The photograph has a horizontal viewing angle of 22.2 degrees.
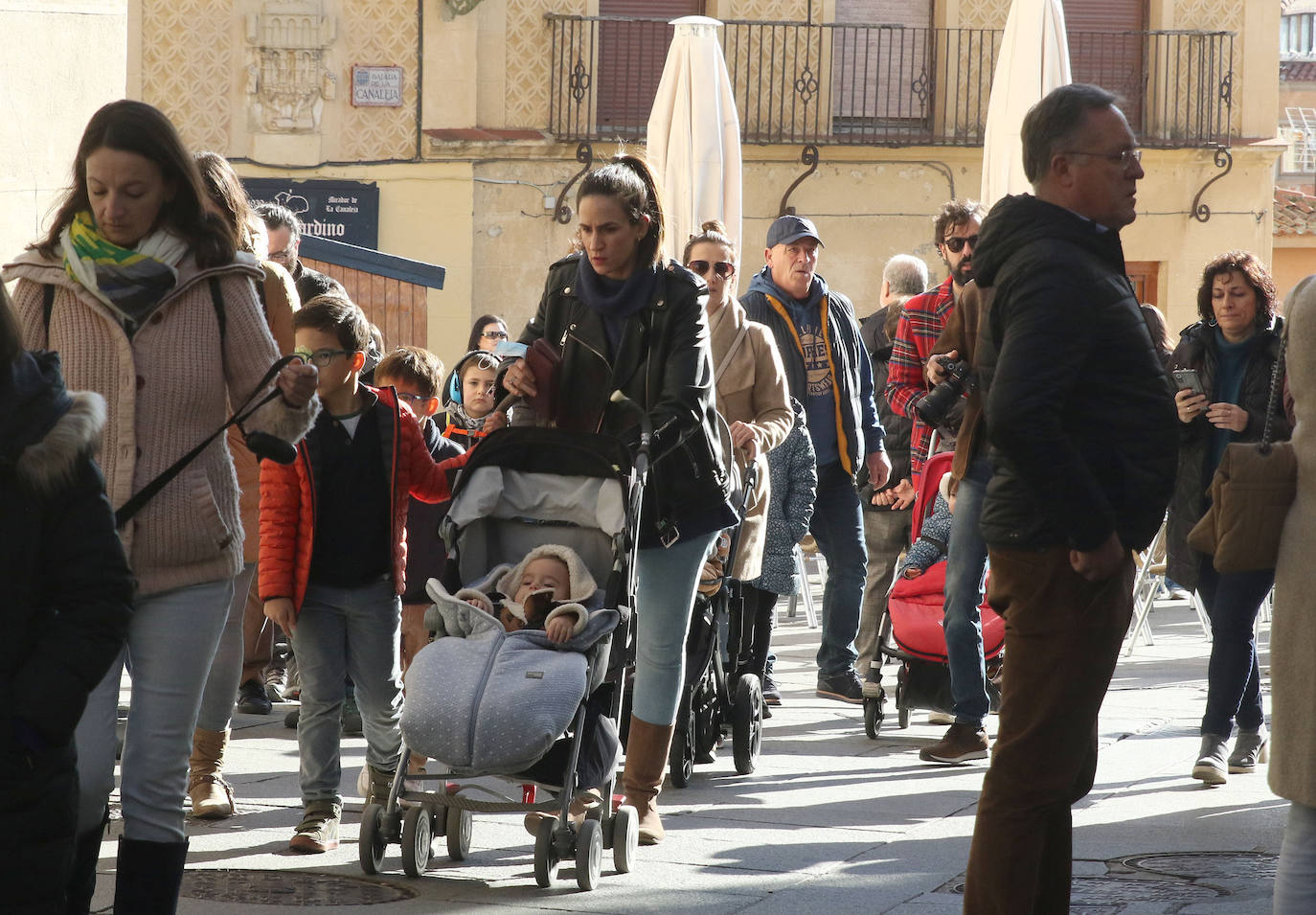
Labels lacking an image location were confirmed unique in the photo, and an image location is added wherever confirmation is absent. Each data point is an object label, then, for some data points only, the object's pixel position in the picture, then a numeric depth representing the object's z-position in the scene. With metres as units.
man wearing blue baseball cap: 15.97
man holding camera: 12.56
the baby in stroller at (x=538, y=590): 9.64
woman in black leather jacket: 9.96
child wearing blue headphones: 16.30
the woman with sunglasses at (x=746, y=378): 13.46
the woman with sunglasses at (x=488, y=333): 23.76
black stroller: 12.27
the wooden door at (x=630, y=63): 36.84
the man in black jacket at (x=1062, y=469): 7.41
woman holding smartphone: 13.53
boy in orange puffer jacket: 10.47
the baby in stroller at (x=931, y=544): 14.84
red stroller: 14.36
